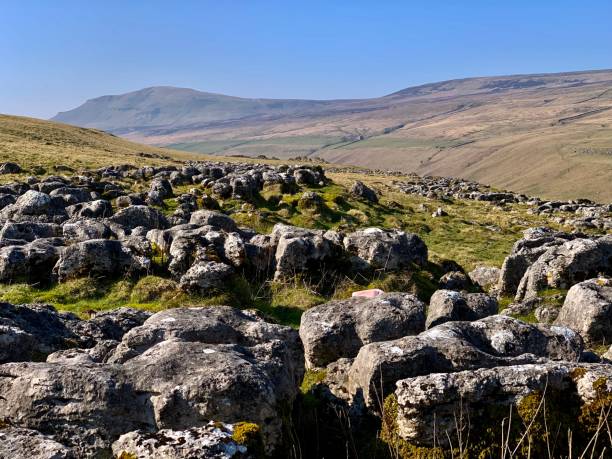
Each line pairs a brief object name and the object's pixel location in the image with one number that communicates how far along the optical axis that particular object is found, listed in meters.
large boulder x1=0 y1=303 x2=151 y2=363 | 10.41
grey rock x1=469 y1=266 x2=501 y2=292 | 25.72
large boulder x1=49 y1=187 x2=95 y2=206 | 34.98
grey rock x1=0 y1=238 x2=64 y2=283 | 20.98
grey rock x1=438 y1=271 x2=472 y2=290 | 24.20
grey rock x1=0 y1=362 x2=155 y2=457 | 6.88
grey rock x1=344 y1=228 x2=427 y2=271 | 23.61
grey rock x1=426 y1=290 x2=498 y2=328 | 15.50
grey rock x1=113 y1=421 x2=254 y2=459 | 6.20
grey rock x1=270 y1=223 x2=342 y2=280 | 22.02
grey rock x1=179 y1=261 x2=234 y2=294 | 19.97
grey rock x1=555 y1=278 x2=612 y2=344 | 16.02
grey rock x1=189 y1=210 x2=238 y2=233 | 29.16
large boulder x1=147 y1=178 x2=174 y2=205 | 41.44
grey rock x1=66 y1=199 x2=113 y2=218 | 32.19
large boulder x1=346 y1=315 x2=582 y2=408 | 9.03
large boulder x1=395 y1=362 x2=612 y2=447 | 7.78
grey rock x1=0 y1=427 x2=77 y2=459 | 6.10
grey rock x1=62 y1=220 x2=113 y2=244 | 24.67
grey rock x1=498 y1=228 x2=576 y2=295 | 24.08
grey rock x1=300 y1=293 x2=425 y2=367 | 13.00
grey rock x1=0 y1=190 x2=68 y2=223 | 30.47
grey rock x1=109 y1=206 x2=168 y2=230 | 29.25
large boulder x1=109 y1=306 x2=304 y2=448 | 7.27
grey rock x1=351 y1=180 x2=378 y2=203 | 52.66
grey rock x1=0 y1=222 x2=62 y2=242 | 24.64
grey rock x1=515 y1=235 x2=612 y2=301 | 21.70
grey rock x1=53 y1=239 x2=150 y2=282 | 20.98
